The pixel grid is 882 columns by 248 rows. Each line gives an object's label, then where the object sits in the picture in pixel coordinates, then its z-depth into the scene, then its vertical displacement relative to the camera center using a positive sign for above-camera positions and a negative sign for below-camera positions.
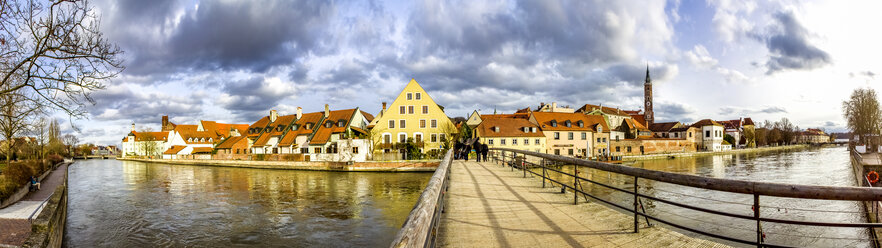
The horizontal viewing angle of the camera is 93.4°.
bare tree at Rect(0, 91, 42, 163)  23.39 +0.74
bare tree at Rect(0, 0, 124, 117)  11.54 +2.60
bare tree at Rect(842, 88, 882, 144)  57.62 +1.78
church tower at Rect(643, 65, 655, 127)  121.26 +8.41
